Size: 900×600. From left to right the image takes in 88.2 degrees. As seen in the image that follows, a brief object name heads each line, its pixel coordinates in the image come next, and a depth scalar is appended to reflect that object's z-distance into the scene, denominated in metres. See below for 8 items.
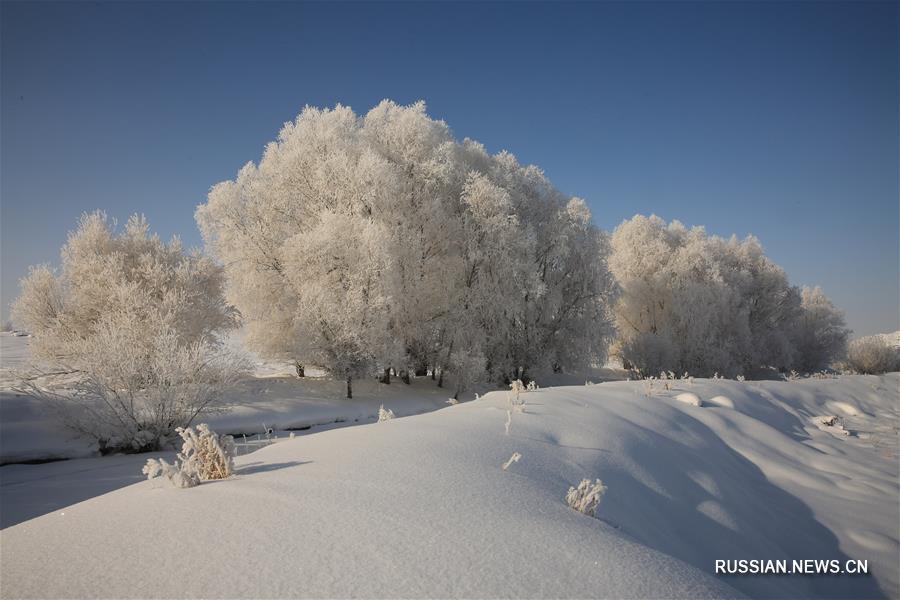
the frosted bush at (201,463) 3.40
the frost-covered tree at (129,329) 9.33
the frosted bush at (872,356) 30.61
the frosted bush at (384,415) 6.63
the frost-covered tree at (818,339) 31.25
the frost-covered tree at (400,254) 14.95
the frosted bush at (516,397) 6.24
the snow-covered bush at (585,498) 3.18
